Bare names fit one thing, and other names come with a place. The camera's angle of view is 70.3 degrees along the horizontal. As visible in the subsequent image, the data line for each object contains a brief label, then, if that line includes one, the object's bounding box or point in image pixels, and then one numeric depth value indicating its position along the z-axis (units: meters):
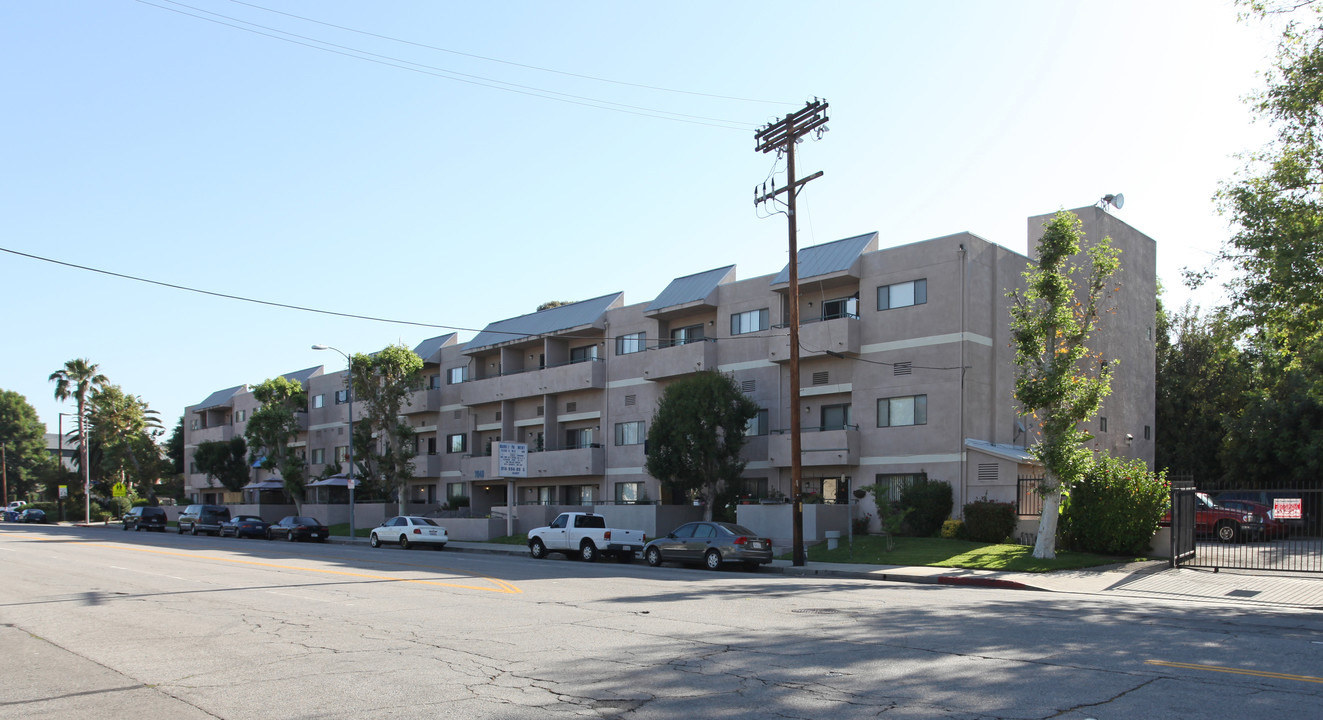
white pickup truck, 29.06
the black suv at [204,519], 52.72
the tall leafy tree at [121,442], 80.44
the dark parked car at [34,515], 74.75
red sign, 21.86
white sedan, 37.34
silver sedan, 25.55
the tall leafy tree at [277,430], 60.31
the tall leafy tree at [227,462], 69.31
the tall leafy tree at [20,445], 114.38
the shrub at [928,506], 30.83
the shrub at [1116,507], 24.78
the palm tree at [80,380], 82.94
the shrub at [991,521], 28.52
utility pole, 25.78
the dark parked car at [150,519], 58.16
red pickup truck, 30.02
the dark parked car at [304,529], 46.50
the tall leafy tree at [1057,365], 24.19
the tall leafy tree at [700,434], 35.44
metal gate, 23.81
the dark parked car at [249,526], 48.81
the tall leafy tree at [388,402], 49.94
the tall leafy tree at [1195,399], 47.58
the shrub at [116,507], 79.25
